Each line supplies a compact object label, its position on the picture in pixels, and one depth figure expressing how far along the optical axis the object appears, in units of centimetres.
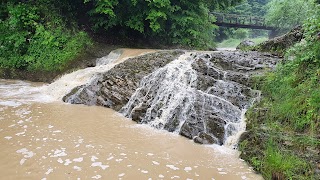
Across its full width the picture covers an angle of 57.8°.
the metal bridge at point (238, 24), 2365
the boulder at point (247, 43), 1779
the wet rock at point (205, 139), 587
